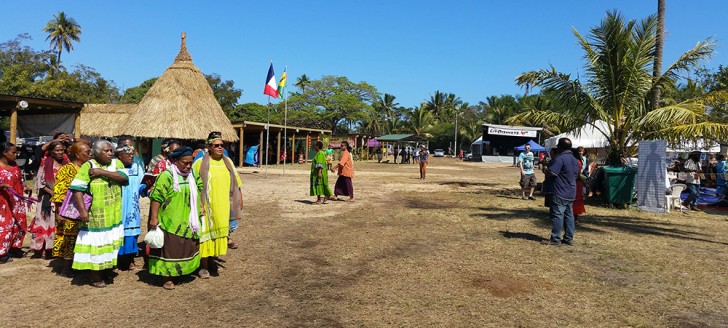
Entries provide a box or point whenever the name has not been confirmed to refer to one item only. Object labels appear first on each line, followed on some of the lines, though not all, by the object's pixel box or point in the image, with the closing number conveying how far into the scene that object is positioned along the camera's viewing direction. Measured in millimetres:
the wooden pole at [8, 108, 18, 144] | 13742
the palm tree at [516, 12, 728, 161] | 10844
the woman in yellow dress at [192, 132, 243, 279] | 4594
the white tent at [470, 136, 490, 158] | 49034
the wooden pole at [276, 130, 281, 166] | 28591
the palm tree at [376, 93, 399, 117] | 76012
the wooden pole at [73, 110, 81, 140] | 16188
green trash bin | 10812
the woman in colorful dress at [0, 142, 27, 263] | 5031
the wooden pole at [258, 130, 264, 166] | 26125
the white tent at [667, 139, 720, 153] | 11249
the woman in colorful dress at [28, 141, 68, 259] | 5250
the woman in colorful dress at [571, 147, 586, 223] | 7819
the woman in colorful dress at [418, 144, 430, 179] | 19422
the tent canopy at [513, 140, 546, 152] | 39406
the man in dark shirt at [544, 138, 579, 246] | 6418
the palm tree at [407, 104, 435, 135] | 66500
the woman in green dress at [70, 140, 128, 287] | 4152
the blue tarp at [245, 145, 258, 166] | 27281
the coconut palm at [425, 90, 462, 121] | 75750
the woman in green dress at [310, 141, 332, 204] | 10273
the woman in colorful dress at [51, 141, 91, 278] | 4598
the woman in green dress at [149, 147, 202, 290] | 4172
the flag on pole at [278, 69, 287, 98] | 19500
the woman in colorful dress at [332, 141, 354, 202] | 10484
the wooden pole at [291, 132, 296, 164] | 31255
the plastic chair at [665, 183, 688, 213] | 10630
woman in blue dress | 4531
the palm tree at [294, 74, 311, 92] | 67675
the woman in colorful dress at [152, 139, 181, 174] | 4949
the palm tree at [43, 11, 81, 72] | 44438
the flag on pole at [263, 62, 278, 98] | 18328
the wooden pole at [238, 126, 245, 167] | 24734
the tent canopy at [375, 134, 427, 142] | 37756
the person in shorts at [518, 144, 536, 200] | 12094
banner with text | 40688
